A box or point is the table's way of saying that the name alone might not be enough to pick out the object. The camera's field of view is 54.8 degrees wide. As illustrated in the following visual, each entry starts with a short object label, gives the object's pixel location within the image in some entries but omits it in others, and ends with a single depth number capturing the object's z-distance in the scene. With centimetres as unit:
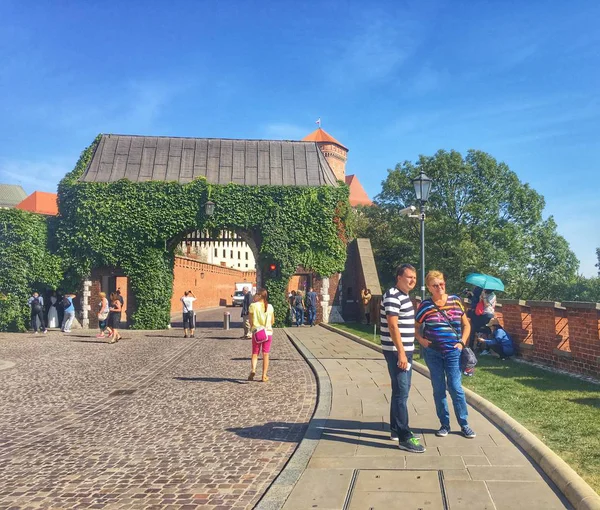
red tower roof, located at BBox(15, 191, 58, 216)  7319
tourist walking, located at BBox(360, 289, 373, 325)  2369
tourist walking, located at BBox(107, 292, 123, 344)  1756
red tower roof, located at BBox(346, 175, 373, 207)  11038
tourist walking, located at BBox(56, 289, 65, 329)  2417
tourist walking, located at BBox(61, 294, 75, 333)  2178
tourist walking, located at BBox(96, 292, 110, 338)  1853
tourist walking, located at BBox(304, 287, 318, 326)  2427
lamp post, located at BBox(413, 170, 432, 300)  1215
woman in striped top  569
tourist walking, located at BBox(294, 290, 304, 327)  2371
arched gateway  2366
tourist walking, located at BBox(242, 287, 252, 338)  1891
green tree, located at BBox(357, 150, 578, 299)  4272
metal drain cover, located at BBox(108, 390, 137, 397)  871
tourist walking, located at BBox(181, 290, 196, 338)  1884
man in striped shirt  539
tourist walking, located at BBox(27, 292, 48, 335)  2128
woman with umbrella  1151
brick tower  8844
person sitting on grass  1186
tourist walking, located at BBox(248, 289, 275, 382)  969
